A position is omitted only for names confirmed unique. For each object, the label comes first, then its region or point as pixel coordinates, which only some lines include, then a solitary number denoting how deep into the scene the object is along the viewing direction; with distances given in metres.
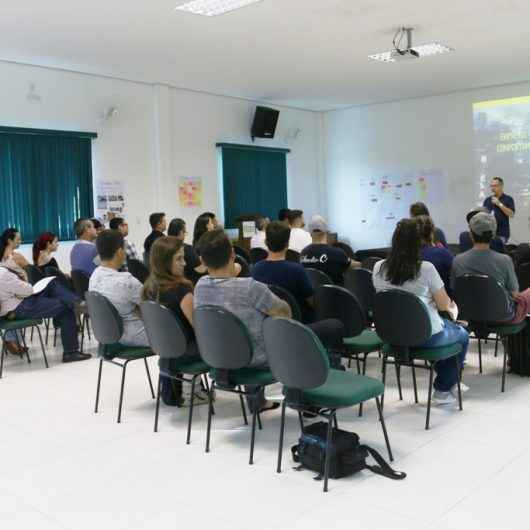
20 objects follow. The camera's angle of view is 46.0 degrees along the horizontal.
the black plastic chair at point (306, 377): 2.61
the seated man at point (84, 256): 6.00
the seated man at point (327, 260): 4.76
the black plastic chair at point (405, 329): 3.32
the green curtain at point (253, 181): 9.65
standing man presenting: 8.43
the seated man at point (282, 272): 3.61
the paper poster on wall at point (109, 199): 8.02
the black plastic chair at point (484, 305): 3.86
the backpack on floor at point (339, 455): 2.79
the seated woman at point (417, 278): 3.48
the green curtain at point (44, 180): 7.20
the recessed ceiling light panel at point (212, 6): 5.30
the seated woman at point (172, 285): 3.48
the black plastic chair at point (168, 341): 3.31
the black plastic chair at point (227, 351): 2.97
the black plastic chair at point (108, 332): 3.72
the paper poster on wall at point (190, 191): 8.95
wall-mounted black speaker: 9.84
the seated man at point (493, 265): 3.98
